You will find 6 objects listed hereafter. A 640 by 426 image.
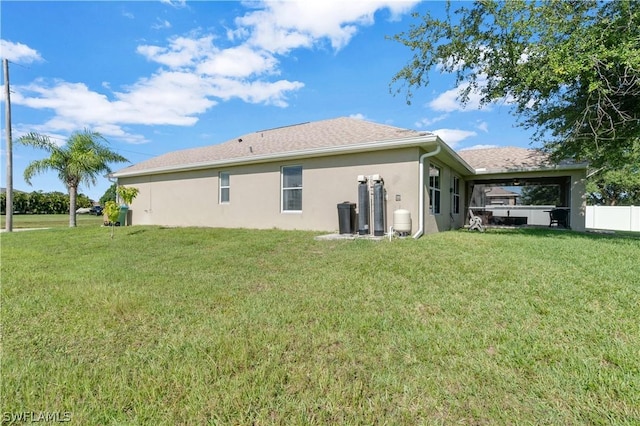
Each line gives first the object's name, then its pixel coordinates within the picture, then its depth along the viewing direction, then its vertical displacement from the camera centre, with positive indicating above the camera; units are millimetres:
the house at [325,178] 8555 +1230
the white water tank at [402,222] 8086 -267
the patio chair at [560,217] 14148 -231
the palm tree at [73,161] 14062 +2328
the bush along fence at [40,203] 29891 +847
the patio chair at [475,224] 11734 -462
